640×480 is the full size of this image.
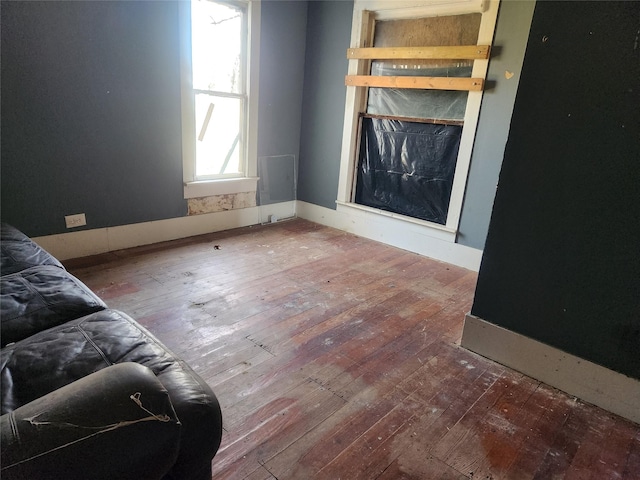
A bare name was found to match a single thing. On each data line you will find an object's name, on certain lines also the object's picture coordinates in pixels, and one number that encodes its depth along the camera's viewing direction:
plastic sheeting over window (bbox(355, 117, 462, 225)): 3.56
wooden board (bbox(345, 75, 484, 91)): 3.22
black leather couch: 0.75
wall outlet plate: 3.10
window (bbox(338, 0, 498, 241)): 3.31
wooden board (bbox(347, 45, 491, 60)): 3.13
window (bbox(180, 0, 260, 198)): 3.50
